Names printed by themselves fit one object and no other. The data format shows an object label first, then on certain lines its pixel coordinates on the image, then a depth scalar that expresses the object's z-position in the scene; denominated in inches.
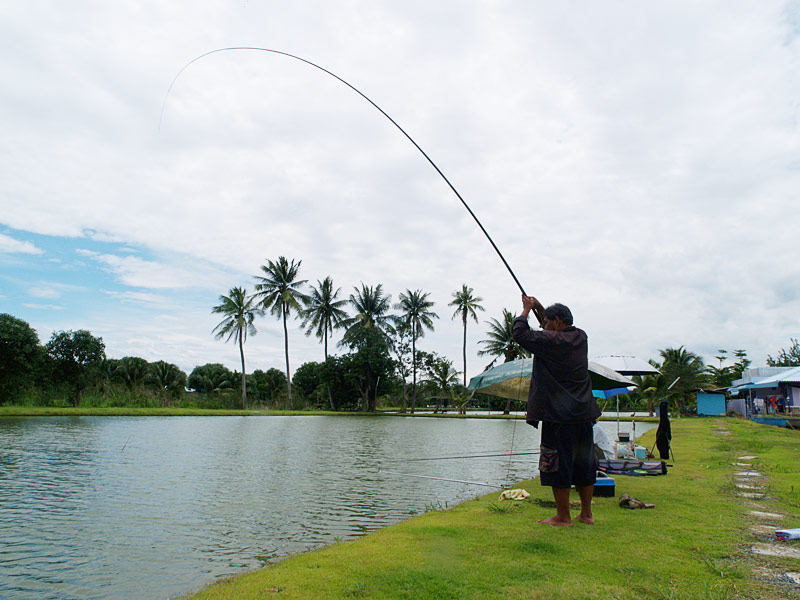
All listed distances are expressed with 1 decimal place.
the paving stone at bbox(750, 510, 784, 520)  227.2
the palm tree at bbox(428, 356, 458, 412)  2317.9
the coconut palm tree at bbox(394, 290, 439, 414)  2221.9
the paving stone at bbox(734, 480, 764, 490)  307.6
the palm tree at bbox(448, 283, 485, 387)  2098.9
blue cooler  287.3
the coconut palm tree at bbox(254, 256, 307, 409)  1975.9
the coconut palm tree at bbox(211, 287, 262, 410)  1904.5
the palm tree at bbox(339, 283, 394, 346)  2150.6
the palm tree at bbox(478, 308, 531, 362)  1968.5
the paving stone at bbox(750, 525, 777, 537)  197.5
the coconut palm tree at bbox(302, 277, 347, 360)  2108.8
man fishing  193.5
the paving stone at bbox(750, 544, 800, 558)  167.9
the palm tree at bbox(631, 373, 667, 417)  1815.9
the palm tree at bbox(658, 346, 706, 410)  1827.0
